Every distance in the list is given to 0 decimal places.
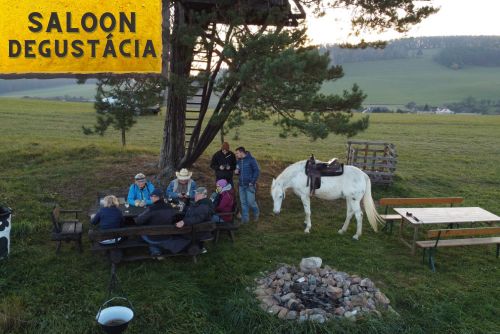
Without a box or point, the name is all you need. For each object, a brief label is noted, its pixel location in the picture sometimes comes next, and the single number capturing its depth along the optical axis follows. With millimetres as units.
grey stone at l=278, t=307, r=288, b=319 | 5395
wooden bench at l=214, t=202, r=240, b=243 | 7734
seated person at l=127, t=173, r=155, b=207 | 7741
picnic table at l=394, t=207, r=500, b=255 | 7758
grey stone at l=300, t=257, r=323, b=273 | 6516
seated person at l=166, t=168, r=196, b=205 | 8273
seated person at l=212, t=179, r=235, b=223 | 7848
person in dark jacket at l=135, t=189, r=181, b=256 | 6676
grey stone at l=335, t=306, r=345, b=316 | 5436
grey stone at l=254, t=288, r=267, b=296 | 5897
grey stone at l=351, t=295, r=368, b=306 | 5641
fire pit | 5445
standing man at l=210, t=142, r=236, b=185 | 9164
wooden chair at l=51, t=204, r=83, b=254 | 6879
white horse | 8709
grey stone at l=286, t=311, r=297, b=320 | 5352
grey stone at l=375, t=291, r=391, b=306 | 5816
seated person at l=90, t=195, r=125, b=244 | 6504
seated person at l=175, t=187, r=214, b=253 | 6682
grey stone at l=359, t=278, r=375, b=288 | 6125
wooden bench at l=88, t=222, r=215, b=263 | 6305
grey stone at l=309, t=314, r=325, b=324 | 5266
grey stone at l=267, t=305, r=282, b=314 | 5469
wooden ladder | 8336
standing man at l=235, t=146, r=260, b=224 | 8883
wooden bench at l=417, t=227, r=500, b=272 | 7376
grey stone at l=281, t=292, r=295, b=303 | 5676
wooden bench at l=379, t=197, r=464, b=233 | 8820
